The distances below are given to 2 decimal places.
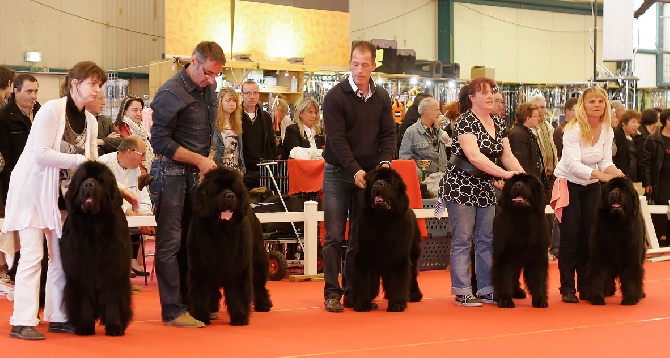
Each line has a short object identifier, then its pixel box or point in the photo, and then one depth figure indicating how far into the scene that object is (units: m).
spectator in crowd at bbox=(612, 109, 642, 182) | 11.25
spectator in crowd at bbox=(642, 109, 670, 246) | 11.51
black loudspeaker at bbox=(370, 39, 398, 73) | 16.78
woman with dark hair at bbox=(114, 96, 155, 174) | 9.27
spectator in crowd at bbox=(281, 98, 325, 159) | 9.71
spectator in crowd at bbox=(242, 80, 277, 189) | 9.10
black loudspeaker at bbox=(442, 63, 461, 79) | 18.53
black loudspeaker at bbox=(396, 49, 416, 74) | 17.22
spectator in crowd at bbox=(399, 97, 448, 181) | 9.62
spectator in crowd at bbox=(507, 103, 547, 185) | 9.10
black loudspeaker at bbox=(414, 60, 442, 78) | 17.61
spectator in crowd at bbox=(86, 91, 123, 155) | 8.68
